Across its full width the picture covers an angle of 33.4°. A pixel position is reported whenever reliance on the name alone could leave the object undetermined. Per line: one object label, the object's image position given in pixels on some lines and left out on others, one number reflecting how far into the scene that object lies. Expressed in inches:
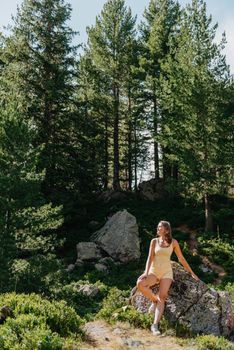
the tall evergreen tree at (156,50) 1291.8
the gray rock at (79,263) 835.1
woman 354.0
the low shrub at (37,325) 279.7
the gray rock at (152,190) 1294.3
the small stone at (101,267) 811.0
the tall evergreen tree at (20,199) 624.1
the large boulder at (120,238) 863.7
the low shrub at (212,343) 311.0
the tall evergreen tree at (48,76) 1015.0
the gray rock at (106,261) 843.3
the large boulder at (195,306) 368.5
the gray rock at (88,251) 866.6
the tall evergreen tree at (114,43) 1336.1
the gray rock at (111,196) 1247.5
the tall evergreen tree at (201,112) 949.8
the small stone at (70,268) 816.3
